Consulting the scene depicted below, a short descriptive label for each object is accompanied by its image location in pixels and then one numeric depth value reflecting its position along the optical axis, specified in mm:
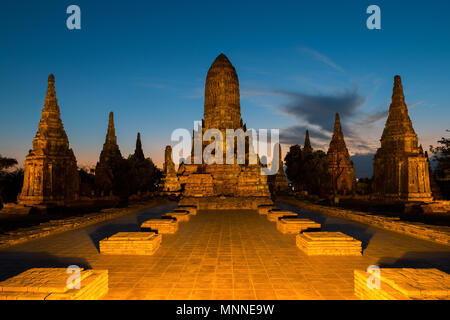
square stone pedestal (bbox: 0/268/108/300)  3754
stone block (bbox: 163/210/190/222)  12903
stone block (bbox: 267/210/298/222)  12469
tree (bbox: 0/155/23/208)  29016
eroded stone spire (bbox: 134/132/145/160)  51594
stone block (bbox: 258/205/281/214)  16516
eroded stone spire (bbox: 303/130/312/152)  51988
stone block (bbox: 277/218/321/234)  9586
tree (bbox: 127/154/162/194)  43781
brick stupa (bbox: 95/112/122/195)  40469
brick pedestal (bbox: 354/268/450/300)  3652
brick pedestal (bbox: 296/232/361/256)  6805
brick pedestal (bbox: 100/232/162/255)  6934
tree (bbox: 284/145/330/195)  47125
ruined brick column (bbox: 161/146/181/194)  34000
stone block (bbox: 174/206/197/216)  15886
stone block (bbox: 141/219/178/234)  9781
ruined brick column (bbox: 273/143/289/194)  37812
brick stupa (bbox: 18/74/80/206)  24031
